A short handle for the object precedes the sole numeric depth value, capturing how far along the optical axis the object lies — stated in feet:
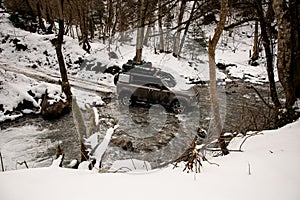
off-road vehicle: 40.55
